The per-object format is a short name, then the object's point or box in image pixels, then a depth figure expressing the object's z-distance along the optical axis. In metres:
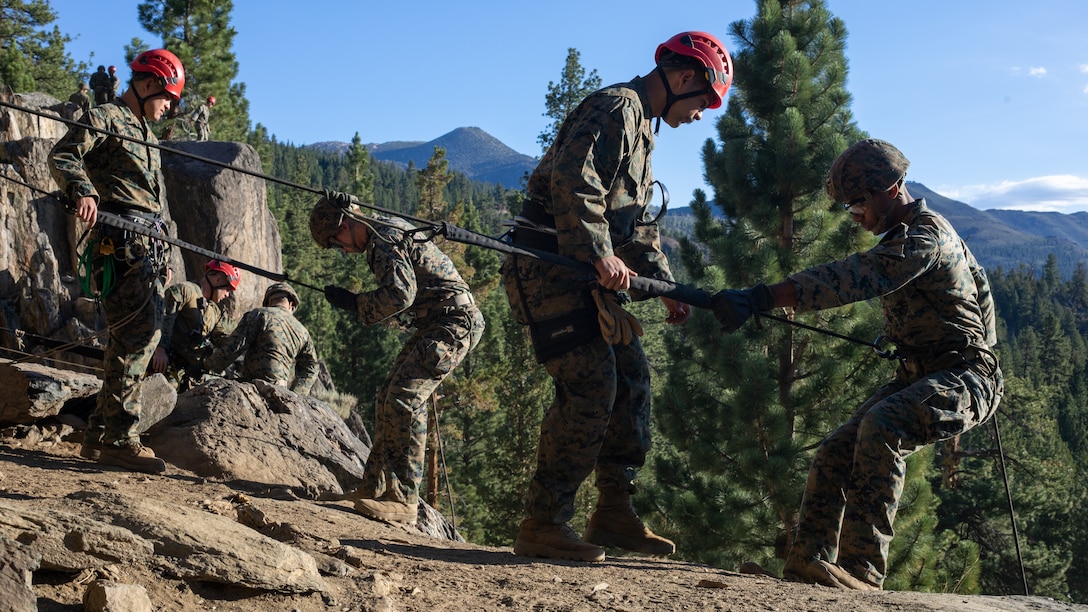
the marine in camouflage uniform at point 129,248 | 5.86
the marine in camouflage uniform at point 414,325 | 5.56
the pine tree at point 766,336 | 13.95
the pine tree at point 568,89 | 36.59
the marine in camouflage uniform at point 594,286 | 4.37
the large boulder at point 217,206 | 15.48
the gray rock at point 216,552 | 3.16
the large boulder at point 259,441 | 6.64
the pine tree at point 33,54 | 32.10
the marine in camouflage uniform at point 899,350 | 4.34
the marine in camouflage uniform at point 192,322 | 9.70
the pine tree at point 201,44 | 30.47
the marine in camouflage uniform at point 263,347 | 8.90
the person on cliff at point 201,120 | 19.58
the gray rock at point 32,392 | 6.94
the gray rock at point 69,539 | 2.91
